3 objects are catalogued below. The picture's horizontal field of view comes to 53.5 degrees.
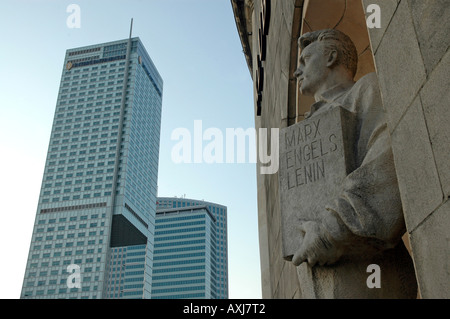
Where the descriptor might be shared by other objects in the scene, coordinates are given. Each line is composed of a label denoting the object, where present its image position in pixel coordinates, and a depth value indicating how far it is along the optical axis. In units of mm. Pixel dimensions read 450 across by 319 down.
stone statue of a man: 3035
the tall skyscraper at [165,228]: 171750
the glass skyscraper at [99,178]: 130250
